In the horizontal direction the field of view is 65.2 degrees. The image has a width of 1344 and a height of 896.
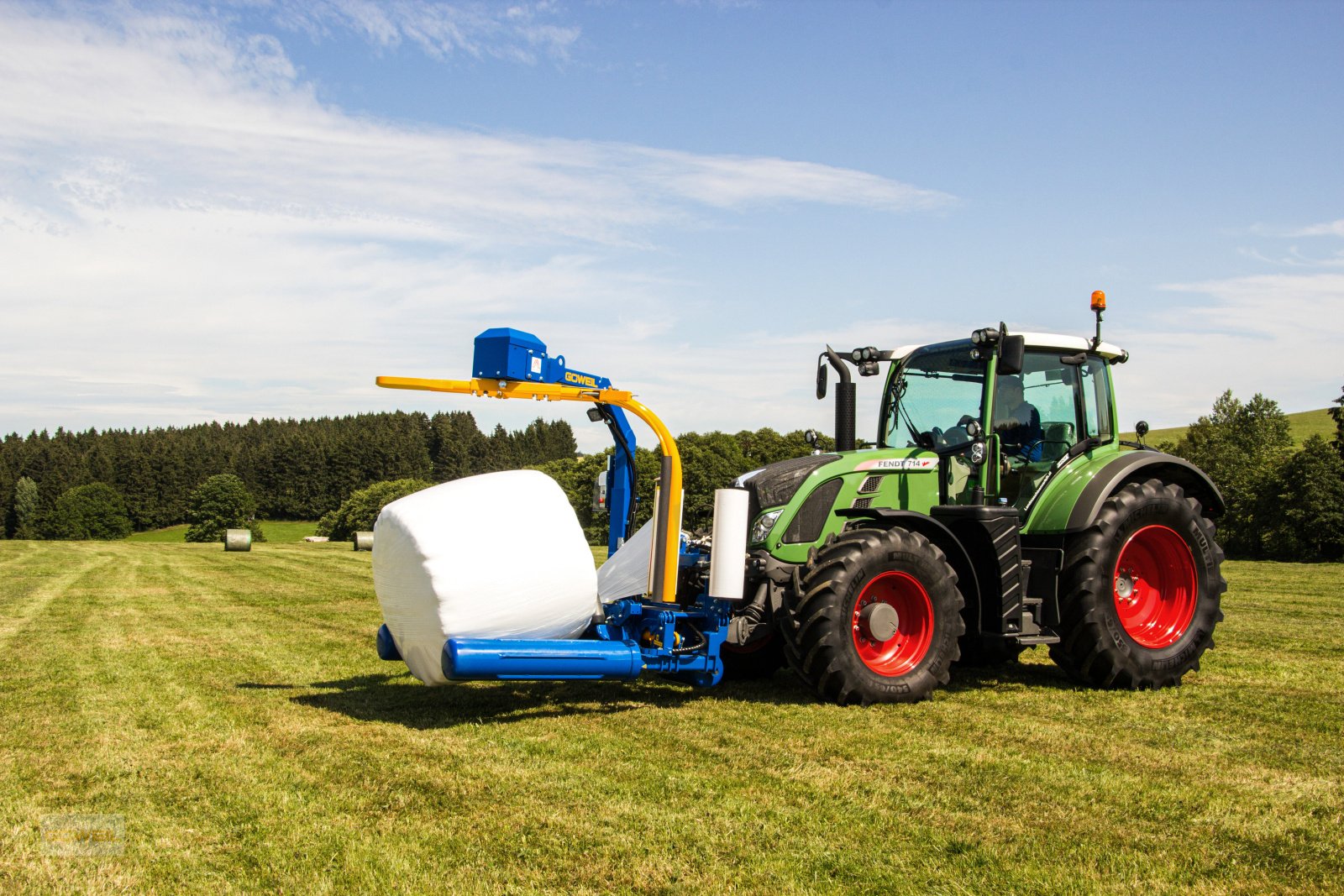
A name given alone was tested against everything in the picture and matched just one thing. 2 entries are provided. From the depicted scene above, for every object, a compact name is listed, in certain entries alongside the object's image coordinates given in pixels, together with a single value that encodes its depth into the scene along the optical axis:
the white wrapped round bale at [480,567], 6.59
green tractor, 7.37
